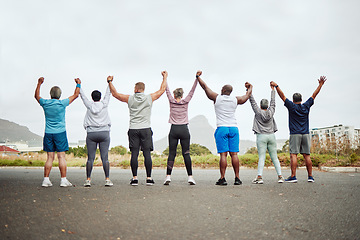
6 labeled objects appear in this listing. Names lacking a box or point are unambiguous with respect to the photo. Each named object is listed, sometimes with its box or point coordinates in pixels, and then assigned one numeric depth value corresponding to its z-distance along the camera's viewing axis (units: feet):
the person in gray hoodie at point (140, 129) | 23.22
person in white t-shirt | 23.76
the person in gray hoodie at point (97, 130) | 23.20
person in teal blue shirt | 22.49
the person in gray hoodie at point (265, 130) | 26.02
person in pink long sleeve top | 23.58
